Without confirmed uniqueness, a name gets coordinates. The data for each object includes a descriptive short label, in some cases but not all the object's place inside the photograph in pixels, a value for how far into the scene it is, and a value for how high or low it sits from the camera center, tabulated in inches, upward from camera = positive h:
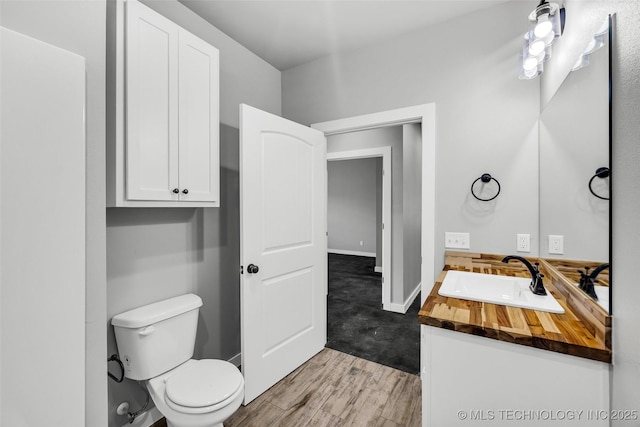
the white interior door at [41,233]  30.5 -2.5
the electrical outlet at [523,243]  68.1 -7.3
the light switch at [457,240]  74.8 -7.4
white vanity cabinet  34.9 -23.4
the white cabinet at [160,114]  50.4 +19.5
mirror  36.2 +7.8
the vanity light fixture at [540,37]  50.9 +33.5
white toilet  49.7 -32.9
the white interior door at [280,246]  71.5 -9.7
